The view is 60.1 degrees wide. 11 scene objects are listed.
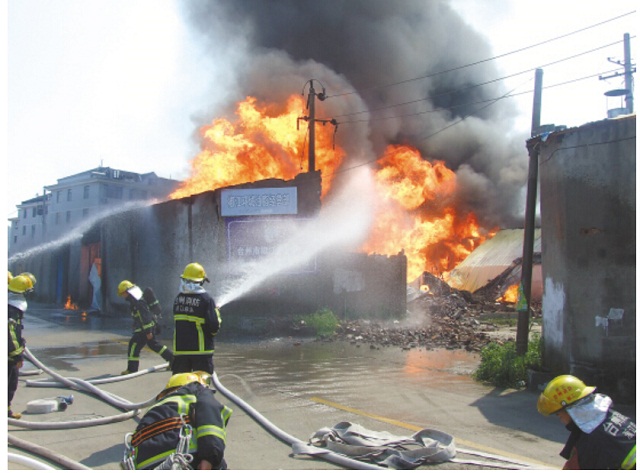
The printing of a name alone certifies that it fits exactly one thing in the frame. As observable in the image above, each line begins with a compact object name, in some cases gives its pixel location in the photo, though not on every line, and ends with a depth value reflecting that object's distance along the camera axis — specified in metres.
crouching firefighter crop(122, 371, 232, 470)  2.91
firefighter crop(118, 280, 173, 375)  9.09
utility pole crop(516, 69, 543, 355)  9.45
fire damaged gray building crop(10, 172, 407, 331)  17.08
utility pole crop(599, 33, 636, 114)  25.88
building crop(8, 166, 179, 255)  61.22
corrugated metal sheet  29.95
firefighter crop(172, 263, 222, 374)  6.29
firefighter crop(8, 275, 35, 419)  6.21
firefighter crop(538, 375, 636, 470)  3.08
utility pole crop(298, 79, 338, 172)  19.38
